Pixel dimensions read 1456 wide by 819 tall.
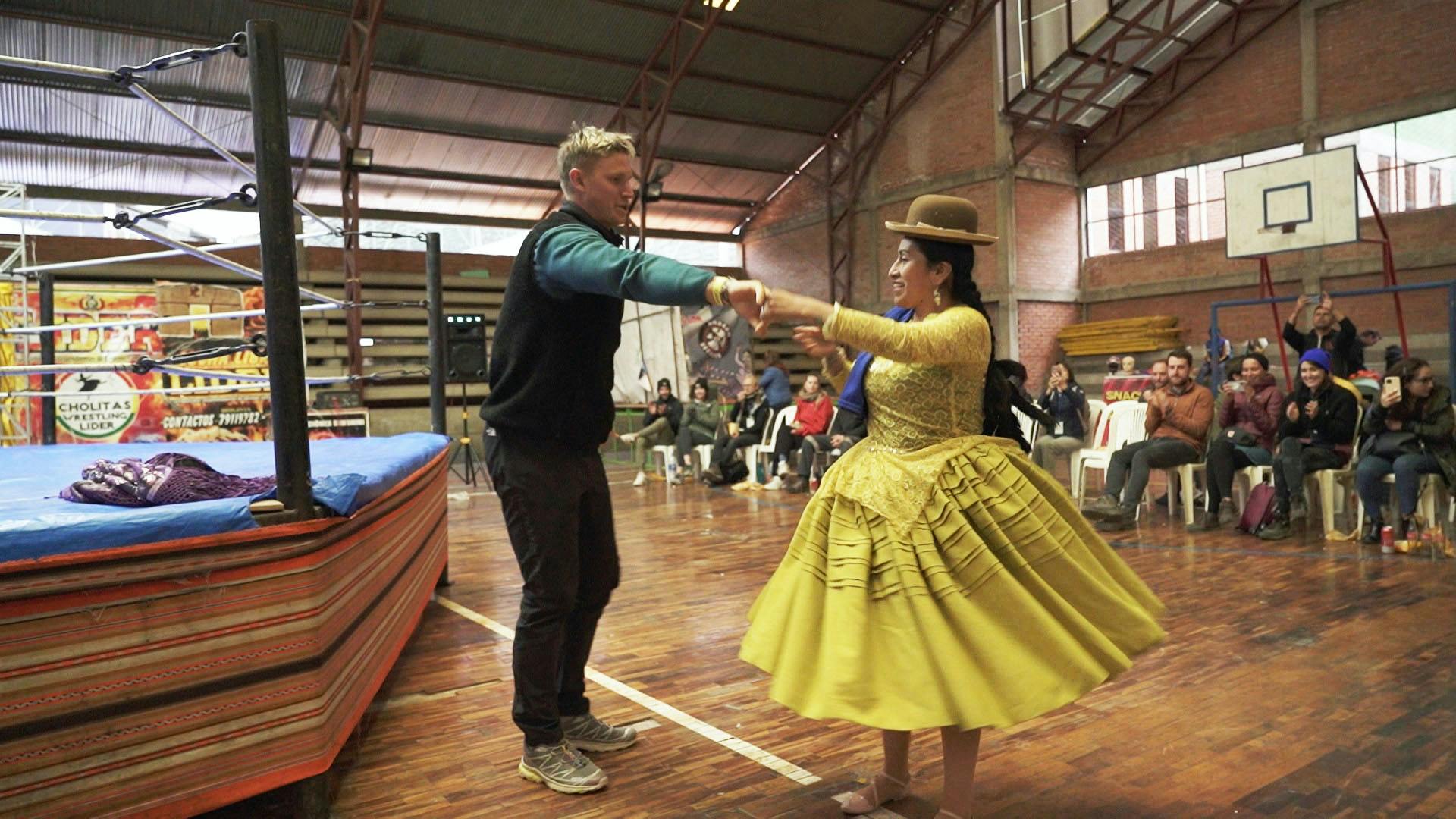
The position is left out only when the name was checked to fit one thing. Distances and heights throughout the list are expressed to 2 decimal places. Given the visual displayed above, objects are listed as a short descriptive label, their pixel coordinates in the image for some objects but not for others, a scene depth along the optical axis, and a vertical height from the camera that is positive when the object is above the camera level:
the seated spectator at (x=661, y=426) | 10.24 -0.14
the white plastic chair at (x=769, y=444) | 9.12 -0.33
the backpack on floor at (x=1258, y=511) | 5.64 -0.71
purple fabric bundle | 1.93 -0.12
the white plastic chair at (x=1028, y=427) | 7.41 -0.20
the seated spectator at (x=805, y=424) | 8.79 -0.14
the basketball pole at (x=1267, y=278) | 7.47 +1.07
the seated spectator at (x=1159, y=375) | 6.47 +0.17
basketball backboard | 8.30 +1.80
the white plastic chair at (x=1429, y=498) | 5.01 -0.58
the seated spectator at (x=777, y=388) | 9.25 +0.24
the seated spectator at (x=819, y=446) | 8.43 -0.34
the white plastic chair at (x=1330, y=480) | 5.56 -0.52
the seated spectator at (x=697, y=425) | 9.99 -0.14
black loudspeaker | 6.64 +0.53
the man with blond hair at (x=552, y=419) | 2.14 +0.00
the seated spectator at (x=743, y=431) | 9.36 -0.21
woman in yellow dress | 1.67 -0.31
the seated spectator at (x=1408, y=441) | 4.95 -0.27
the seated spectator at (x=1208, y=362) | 9.59 +0.39
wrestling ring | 1.56 -0.37
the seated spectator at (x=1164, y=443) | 6.07 -0.30
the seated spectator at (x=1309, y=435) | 5.48 -0.25
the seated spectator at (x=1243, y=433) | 5.93 -0.24
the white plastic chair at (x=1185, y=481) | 6.03 -0.56
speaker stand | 9.23 -0.55
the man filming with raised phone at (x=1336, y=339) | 6.32 +0.38
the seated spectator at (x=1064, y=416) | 7.36 -0.12
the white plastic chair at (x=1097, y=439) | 7.05 -0.31
